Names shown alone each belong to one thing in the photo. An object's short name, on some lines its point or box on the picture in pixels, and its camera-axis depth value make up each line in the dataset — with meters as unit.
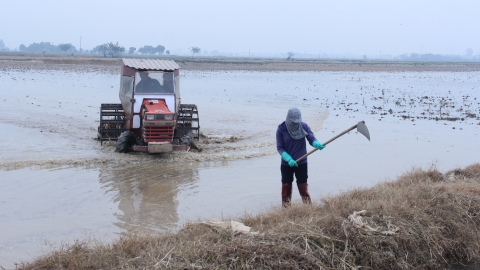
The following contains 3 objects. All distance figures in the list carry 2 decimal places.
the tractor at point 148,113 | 12.85
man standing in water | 7.68
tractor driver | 13.77
